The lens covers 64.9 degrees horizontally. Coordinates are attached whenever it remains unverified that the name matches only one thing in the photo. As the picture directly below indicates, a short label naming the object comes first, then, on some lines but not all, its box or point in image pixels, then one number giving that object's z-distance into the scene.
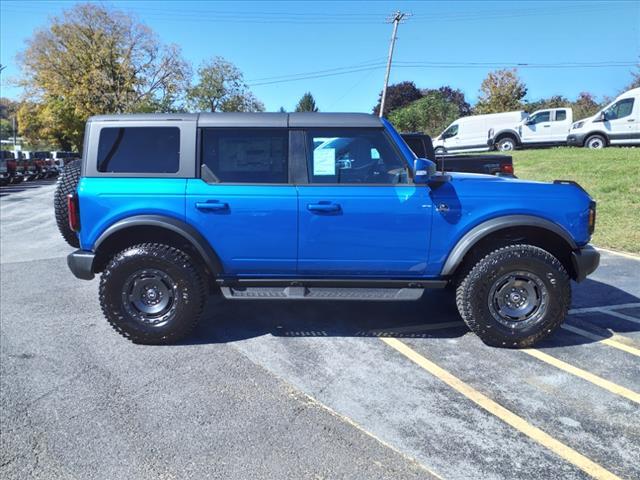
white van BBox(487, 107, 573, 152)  20.17
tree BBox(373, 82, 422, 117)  50.00
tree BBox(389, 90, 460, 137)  34.38
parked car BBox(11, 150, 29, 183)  24.49
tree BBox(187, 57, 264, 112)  43.88
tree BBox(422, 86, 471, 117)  48.38
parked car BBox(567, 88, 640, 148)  16.78
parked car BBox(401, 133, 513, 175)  8.76
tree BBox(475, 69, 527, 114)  37.03
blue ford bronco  4.10
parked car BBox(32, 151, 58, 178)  28.80
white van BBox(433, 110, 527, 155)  20.95
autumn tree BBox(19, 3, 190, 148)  36.12
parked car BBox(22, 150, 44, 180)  26.22
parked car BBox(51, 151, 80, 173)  33.03
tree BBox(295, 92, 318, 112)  91.53
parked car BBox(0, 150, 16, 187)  22.53
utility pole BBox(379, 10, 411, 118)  32.06
